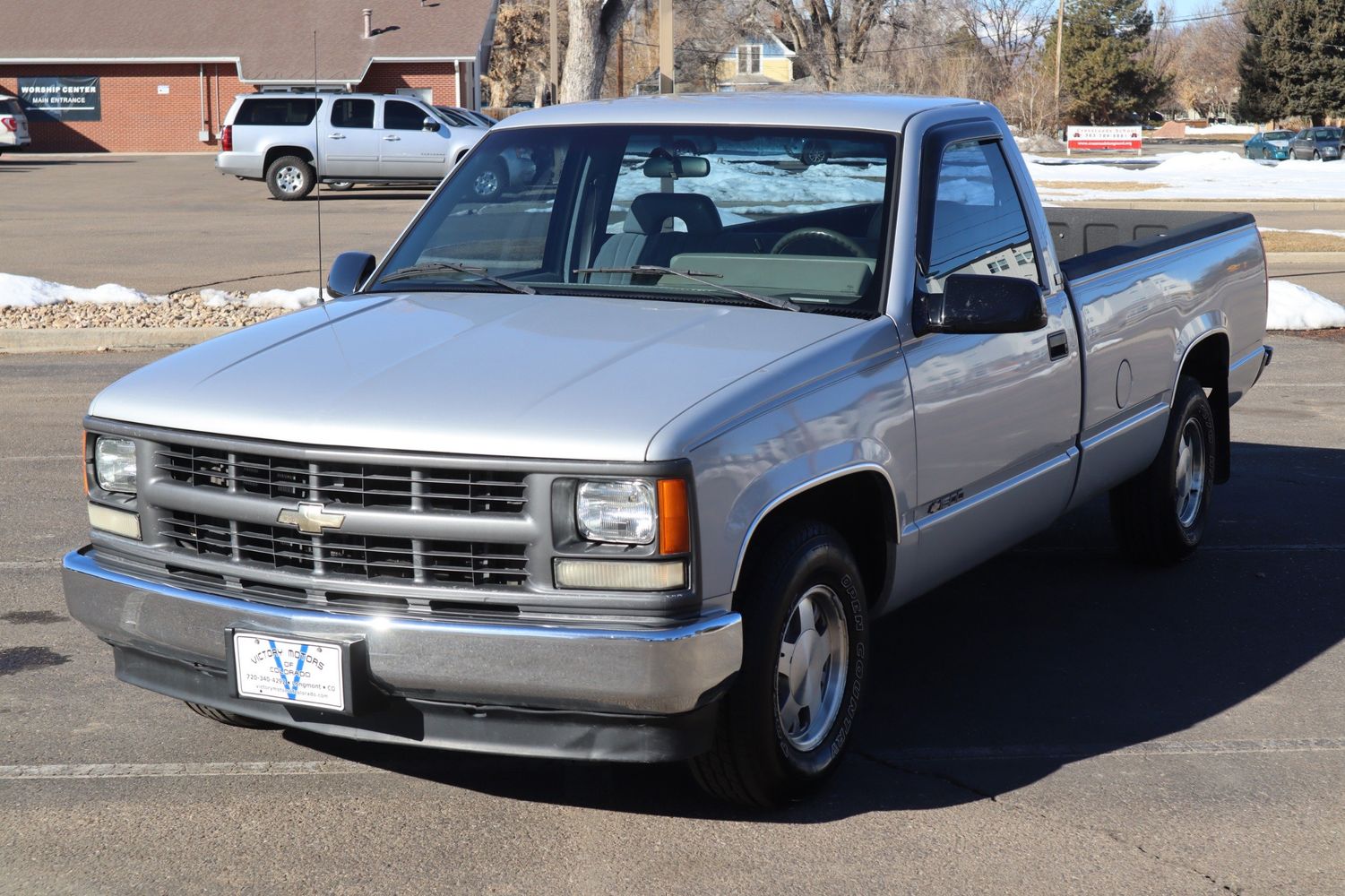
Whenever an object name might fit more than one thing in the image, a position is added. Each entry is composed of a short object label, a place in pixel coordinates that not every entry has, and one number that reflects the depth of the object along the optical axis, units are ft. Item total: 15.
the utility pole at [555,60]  112.36
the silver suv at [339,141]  99.04
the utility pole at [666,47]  59.67
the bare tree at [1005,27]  239.91
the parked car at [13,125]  148.56
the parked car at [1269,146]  180.55
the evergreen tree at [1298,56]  231.09
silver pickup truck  11.95
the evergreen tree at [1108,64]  263.49
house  244.42
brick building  169.78
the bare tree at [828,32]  207.72
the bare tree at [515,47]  241.76
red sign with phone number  175.01
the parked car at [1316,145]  177.88
